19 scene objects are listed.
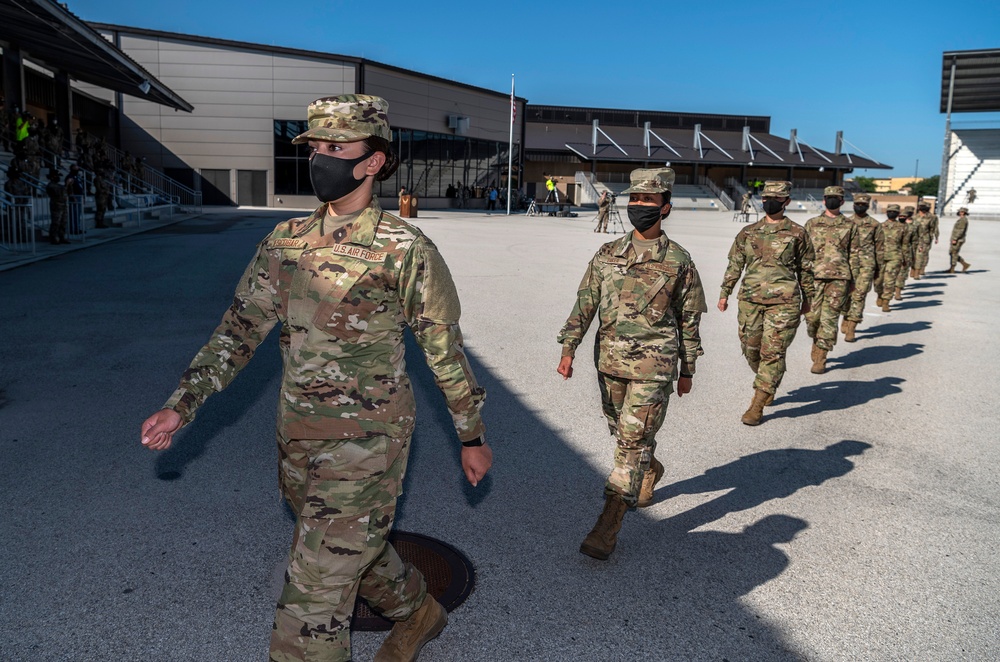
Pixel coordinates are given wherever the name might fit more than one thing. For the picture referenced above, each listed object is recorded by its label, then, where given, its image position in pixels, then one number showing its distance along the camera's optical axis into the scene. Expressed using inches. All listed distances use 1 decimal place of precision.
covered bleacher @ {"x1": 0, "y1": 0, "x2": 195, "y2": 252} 751.1
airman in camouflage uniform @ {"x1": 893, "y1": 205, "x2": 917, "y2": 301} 573.0
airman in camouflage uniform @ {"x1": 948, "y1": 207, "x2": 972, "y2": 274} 789.2
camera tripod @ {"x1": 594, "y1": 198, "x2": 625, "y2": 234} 1343.5
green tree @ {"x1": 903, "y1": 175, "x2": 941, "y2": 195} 5072.8
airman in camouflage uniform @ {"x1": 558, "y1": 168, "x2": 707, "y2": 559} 169.9
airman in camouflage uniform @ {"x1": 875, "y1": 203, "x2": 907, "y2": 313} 533.3
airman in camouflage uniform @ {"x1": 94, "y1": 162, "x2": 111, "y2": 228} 936.9
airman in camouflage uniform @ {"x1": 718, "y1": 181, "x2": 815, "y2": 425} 271.0
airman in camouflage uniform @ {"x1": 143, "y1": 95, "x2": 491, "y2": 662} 105.4
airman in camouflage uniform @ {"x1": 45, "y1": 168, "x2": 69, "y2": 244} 689.0
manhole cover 142.7
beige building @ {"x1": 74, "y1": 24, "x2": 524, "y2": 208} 1761.8
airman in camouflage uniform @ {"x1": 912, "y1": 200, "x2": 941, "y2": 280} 664.4
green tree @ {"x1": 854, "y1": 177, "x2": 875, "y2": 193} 5195.4
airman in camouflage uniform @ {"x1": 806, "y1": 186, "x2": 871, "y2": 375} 348.8
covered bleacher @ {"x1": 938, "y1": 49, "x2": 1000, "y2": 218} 2400.3
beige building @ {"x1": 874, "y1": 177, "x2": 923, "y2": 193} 7341.5
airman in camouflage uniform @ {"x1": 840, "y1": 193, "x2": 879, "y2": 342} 416.2
